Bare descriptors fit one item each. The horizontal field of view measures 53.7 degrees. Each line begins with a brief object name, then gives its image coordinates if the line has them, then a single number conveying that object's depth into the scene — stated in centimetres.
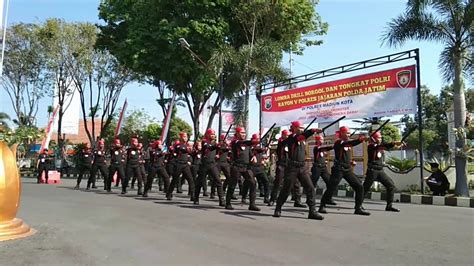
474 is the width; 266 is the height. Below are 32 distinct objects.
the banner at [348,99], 1513
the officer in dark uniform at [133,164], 1462
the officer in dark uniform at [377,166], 1031
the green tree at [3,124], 720
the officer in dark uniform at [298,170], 902
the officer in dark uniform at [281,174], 1021
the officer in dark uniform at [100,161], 1614
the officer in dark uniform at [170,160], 1370
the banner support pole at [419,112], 1409
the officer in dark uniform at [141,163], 1489
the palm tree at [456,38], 1364
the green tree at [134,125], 4631
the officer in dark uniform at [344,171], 978
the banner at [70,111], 3290
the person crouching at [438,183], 1379
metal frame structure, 1431
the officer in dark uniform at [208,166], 1178
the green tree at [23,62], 3069
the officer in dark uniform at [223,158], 1184
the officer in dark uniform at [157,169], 1394
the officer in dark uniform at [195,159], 1410
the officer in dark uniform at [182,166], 1255
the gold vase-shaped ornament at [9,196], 657
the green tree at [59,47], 3019
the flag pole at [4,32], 713
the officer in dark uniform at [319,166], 1210
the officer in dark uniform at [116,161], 1518
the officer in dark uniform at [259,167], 1149
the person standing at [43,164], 2101
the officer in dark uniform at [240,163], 1061
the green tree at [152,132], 4571
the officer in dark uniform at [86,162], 1727
